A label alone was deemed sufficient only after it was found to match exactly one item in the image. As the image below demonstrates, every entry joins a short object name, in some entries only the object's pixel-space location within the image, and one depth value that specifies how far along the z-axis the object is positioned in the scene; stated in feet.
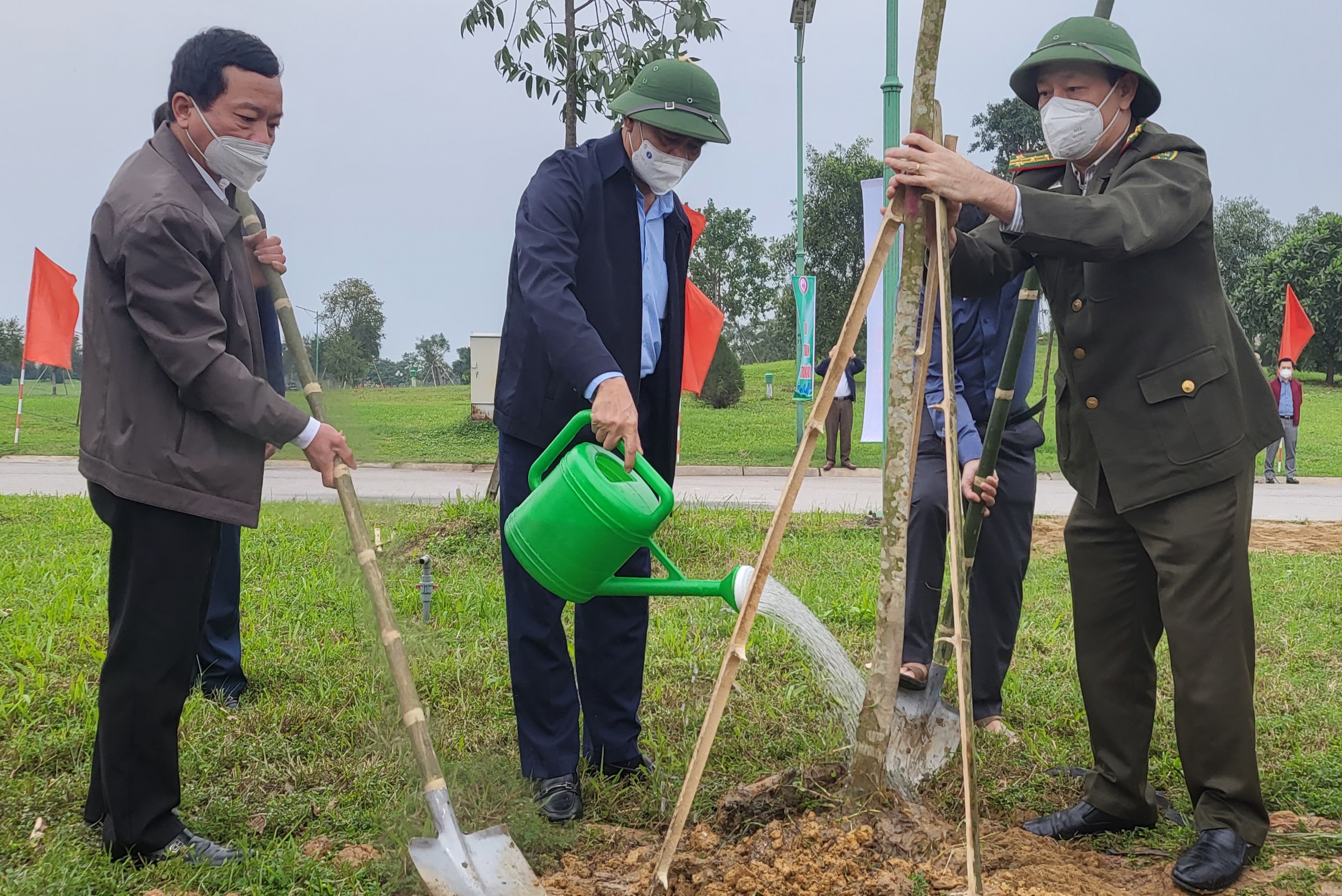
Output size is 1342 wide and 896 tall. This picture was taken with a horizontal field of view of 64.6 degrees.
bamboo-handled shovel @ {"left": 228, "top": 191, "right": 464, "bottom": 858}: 8.12
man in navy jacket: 9.09
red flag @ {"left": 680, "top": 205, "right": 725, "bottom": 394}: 25.00
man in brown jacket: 7.69
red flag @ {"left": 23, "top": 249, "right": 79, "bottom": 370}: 37.42
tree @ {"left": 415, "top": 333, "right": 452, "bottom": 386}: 144.66
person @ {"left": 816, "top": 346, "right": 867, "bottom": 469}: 42.24
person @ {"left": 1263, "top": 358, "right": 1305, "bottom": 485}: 42.50
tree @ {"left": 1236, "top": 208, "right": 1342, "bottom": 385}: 102.94
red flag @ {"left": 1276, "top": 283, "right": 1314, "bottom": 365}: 42.80
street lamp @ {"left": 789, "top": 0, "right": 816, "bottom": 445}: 41.24
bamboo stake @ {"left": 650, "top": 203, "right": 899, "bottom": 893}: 6.86
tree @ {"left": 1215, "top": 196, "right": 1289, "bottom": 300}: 157.28
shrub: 71.31
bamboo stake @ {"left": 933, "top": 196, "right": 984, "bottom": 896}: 6.69
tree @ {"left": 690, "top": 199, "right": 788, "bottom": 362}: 97.81
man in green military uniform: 8.18
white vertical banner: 20.10
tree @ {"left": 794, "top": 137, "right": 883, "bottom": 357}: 91.56
